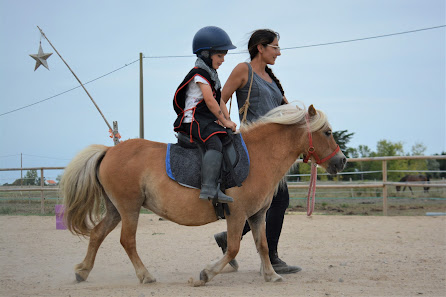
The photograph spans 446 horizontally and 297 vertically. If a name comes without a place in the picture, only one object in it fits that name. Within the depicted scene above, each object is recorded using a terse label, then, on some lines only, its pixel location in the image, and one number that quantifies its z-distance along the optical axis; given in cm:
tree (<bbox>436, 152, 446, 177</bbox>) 3873
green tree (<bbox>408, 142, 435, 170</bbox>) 3331
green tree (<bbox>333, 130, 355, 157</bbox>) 3004
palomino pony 432
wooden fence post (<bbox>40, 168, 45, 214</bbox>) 1284
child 415
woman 495
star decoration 1183
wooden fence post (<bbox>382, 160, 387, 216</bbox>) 1128
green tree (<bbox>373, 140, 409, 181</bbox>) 3233
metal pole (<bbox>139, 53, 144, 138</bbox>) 1712
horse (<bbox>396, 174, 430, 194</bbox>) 2612
